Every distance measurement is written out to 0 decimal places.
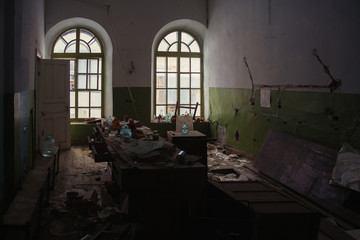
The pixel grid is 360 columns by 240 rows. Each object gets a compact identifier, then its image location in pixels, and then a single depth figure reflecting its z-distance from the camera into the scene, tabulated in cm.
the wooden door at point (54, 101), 828
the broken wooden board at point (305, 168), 467
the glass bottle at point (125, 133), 505
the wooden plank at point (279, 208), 306
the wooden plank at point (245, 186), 363
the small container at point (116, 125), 604
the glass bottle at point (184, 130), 628
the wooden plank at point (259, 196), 331
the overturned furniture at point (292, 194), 305
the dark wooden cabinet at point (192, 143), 593
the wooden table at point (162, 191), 359
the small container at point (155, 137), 532
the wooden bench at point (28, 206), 298
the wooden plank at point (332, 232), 370
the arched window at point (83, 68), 966
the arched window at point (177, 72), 1026
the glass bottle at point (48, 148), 607
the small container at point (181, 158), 380
